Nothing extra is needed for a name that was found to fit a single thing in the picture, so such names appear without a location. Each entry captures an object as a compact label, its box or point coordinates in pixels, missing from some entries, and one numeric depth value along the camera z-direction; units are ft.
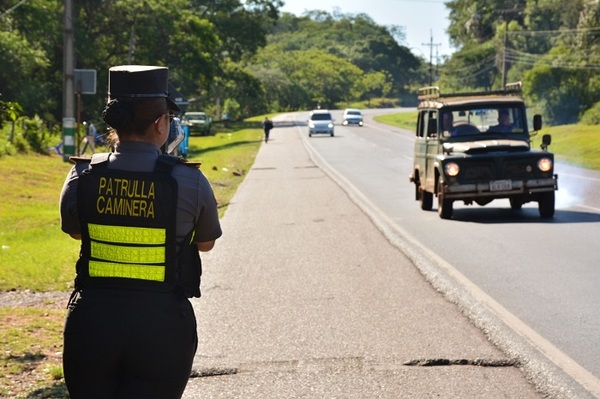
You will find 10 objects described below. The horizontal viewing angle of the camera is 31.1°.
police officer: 12.41
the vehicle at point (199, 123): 229.45
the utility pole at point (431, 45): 414.82
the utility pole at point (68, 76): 89.40
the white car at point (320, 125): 231.91
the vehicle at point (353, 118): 300.20
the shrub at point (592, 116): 205.69
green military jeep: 55.72
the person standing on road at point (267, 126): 204.97
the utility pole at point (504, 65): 230.68
